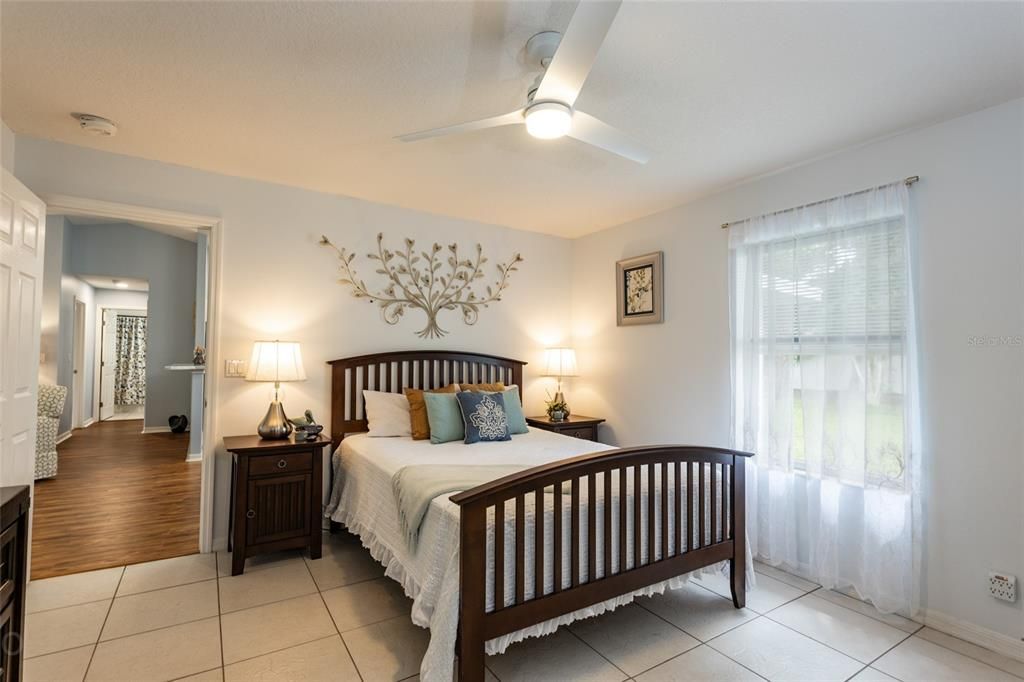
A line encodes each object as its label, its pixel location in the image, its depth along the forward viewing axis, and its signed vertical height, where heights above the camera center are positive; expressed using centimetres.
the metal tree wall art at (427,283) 394 +61
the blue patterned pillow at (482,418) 340 -44
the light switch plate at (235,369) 333 -11
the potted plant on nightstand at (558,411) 436 -49
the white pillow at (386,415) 352 -44
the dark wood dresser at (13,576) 134 -65
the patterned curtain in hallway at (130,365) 920 -24
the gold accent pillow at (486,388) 388 -26
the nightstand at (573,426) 423 -60
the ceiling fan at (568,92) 142 +96
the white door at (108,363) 887 -20
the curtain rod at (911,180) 257 +94
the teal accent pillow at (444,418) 339 -44
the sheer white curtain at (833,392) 257 -19
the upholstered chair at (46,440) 474 -86
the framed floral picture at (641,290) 401 +58
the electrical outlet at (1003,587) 221 -103
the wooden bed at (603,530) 182 -79
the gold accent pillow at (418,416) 350 -44
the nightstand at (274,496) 294 -88
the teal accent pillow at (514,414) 371 -44
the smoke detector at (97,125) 256 +121
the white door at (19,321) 238 +15
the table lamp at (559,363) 455 -6
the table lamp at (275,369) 317 -10
